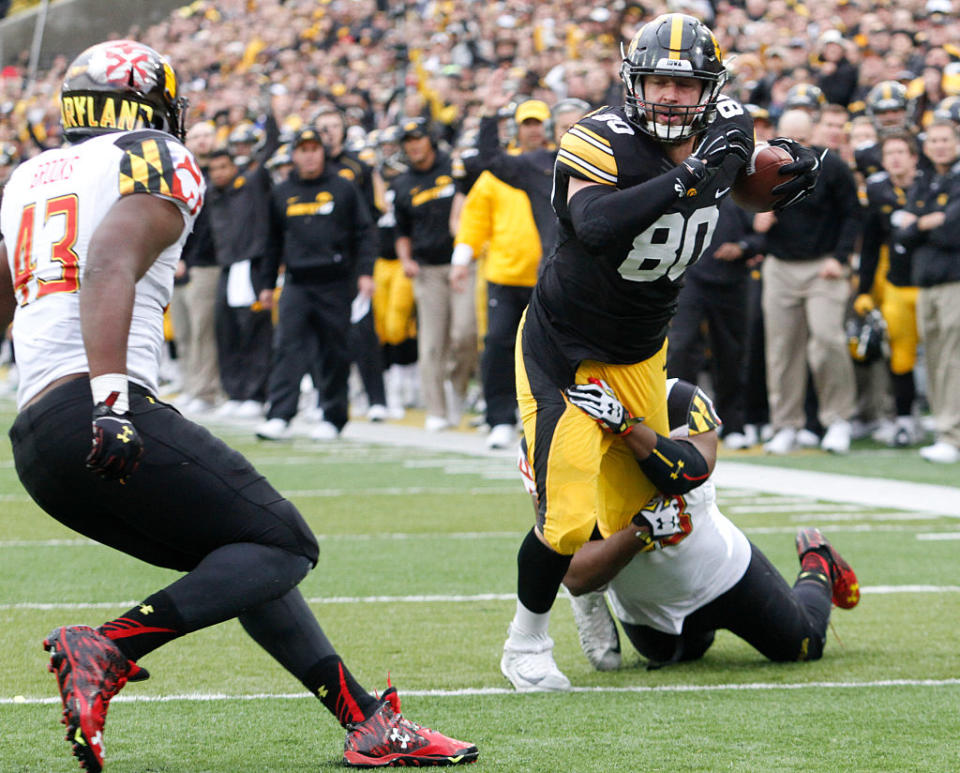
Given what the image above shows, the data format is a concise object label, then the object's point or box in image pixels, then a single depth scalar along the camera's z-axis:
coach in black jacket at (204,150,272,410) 25.33
